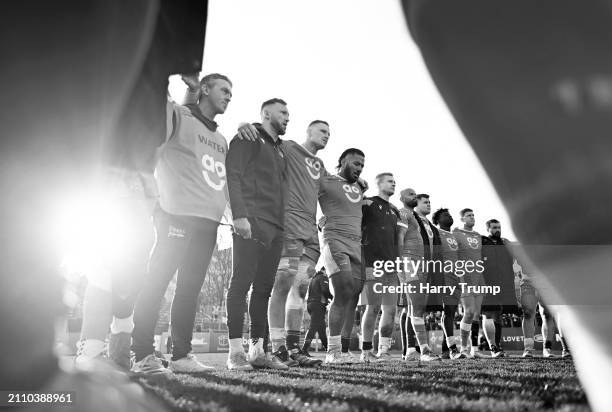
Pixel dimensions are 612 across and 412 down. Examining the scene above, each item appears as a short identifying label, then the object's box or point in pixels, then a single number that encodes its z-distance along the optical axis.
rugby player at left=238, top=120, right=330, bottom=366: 5.14
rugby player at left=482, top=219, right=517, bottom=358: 9.36
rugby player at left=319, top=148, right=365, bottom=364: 6.22
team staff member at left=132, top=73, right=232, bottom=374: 3.62
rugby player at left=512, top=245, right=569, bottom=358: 8.59
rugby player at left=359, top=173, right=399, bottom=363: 7.30
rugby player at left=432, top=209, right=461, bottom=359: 8.58
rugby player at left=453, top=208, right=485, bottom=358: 8.96
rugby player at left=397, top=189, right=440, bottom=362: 7.71
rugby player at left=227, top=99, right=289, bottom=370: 4.35
